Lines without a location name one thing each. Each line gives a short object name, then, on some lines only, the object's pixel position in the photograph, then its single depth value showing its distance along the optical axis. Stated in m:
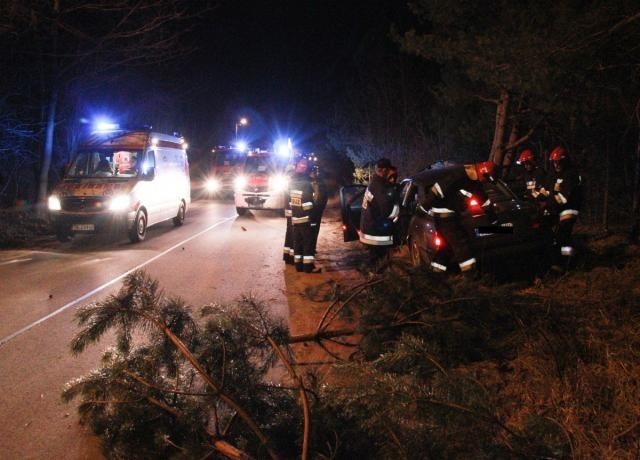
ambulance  11.33
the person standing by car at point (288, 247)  9.20
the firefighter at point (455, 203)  5.85
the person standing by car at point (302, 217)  8.43
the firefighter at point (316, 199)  8.59
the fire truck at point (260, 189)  16.25
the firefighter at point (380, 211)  6.94
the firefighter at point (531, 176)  7.29
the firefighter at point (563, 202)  6.67
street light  58.79
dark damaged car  6.18
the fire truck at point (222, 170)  24.56
